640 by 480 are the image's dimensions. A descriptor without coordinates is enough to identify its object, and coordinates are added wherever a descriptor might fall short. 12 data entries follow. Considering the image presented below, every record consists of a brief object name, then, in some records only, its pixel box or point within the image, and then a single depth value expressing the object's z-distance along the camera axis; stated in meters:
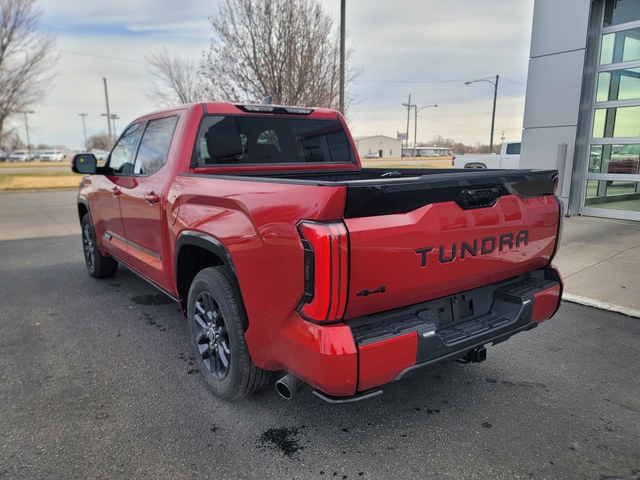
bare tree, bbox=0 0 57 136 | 17.94
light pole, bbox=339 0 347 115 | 12.15
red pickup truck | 2.08
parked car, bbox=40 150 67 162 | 68.49
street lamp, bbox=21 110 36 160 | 29.42
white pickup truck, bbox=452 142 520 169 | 17.64
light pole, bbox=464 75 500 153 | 34.41
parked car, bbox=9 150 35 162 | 66.69
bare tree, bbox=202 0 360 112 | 12.12
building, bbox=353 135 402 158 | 91.25
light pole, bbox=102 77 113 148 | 42.41
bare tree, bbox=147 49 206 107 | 20.03
